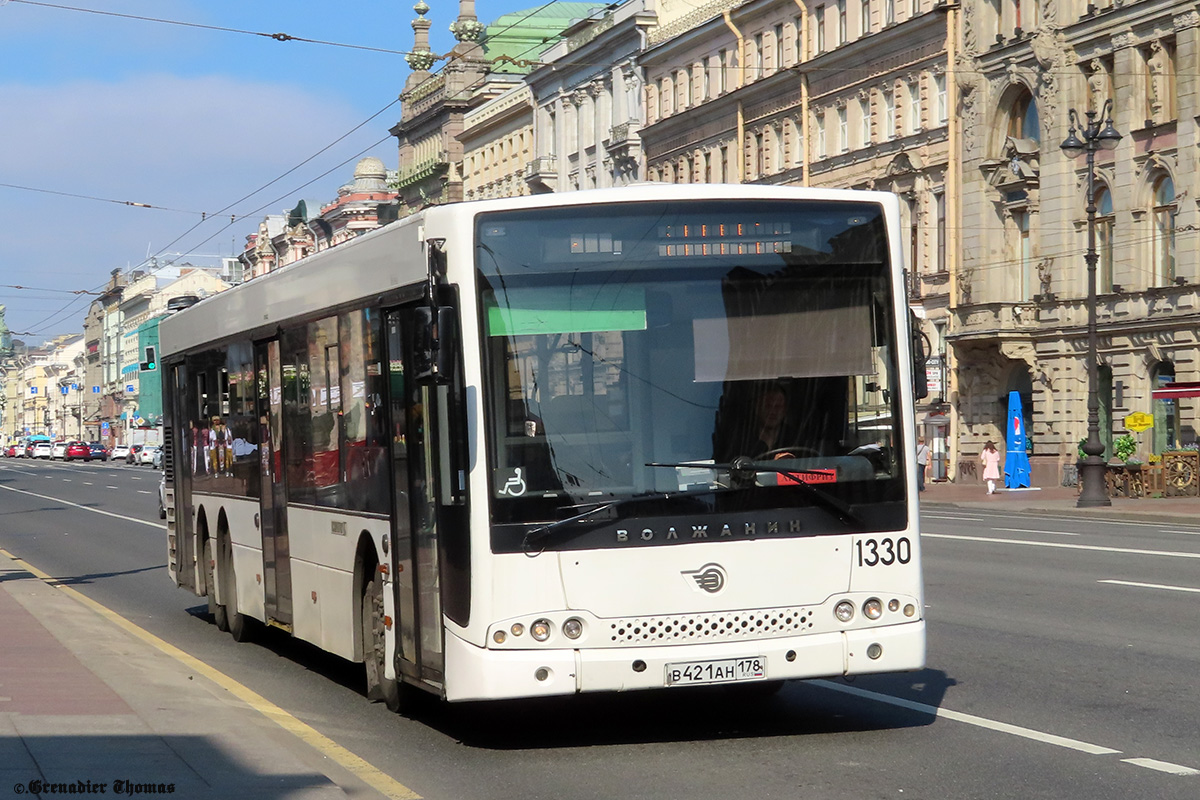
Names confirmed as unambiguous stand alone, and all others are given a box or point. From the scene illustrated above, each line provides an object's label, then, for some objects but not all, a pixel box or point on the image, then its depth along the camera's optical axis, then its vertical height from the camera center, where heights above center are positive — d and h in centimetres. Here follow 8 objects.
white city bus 888 -21
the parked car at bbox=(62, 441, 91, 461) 12744 -204
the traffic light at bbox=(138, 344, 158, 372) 2047 +63
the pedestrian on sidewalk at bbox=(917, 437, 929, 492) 5262 -201
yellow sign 4231 -99
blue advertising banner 4878 -188
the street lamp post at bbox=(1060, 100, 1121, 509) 3597 -57
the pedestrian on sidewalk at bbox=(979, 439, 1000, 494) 4634 -203
